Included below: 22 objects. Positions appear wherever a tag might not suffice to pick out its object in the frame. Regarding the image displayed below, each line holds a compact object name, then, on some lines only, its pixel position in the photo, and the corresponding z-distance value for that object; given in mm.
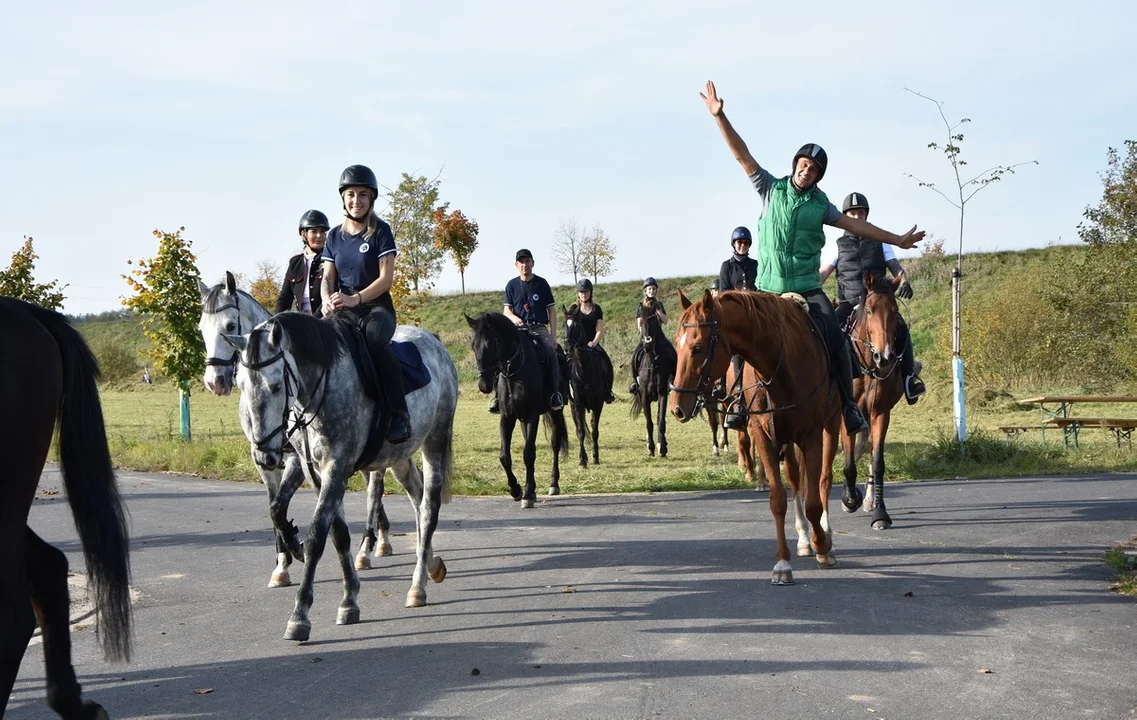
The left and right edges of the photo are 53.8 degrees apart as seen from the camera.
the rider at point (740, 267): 13898
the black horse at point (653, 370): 20469
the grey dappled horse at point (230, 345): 8172
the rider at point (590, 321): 20219
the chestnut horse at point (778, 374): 8250
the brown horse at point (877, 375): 11547
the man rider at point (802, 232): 9211
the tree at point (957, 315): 17359
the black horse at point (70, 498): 4531
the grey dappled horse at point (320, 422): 7270
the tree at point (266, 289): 73188
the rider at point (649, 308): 20281
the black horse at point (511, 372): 14312
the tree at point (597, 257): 91375
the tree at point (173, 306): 22250
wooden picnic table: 17359
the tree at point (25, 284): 24047
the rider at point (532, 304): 15008
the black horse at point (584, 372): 19891
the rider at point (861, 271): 12352
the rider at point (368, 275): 8266
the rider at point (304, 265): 10445
